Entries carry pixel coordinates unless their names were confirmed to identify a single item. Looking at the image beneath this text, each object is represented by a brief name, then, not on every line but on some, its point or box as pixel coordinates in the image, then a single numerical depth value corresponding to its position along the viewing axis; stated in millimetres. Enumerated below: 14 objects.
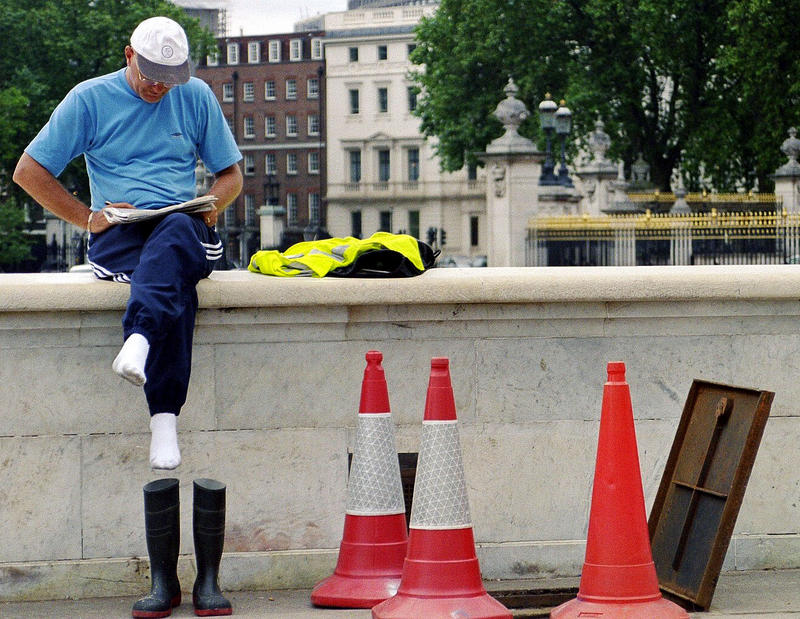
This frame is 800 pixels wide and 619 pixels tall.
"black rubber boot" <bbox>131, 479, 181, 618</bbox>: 10246
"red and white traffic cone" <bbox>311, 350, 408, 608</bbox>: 10635
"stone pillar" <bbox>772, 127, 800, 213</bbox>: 65008
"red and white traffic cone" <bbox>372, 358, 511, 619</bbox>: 9763
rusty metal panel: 10289
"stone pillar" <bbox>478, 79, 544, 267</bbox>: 60912
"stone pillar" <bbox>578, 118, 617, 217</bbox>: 75621
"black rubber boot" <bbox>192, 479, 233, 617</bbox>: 10303
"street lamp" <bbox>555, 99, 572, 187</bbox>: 65296
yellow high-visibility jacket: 11399
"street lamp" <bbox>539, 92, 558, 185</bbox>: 64391
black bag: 11349
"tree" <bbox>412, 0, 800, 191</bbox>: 81793
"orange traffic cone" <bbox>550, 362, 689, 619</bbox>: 9755
